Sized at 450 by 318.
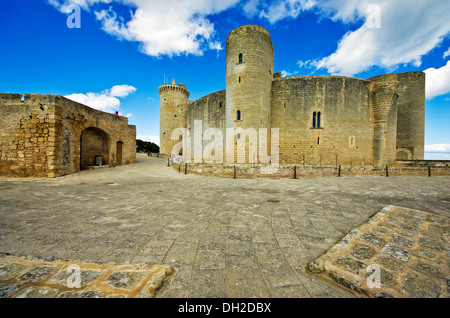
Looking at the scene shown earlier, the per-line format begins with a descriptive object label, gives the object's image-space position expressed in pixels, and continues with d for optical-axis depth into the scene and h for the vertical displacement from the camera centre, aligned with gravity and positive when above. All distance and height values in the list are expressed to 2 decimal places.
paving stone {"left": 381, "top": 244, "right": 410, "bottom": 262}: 1.95 -1.13
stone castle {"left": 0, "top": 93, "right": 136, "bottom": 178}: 8.31 +0.89
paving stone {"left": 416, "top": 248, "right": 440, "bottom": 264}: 1.93 -1.14
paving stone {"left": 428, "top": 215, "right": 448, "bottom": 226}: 2.96 -1.11
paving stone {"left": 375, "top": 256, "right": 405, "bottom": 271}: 1.76 -1.13
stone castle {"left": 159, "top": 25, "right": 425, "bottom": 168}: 12.85 +4.09
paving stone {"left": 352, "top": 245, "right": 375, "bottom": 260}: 1.96 -1.13
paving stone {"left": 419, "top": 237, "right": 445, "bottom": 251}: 2.19 -1.14
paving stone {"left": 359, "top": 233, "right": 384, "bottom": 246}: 2.27 -1.13
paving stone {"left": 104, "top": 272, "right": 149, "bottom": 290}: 1.42 -1.11
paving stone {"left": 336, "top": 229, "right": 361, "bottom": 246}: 2.22 -1.12
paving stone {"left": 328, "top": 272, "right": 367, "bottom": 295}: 1.46 -1.14
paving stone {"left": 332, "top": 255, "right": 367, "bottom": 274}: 1.72 -1.13
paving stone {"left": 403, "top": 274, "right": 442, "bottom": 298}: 1.41 -1.13
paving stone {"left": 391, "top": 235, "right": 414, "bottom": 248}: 2.24 -1.13
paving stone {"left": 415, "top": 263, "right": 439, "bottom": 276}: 1.71 -1.14
